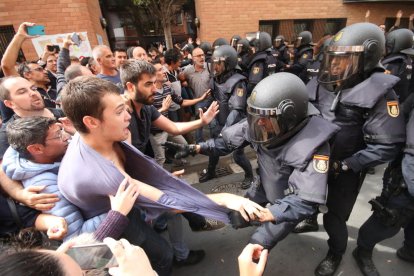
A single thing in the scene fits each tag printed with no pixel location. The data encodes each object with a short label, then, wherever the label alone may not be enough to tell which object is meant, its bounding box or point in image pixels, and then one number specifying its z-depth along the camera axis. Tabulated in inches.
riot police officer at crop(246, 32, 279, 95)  169.3
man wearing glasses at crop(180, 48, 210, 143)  170.7
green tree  280.7
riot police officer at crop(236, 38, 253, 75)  225.0
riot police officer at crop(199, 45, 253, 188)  124.9
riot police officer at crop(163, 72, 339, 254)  59.6
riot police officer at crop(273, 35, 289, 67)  275.4
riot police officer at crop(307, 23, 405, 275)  73.3
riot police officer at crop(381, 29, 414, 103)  148.5
